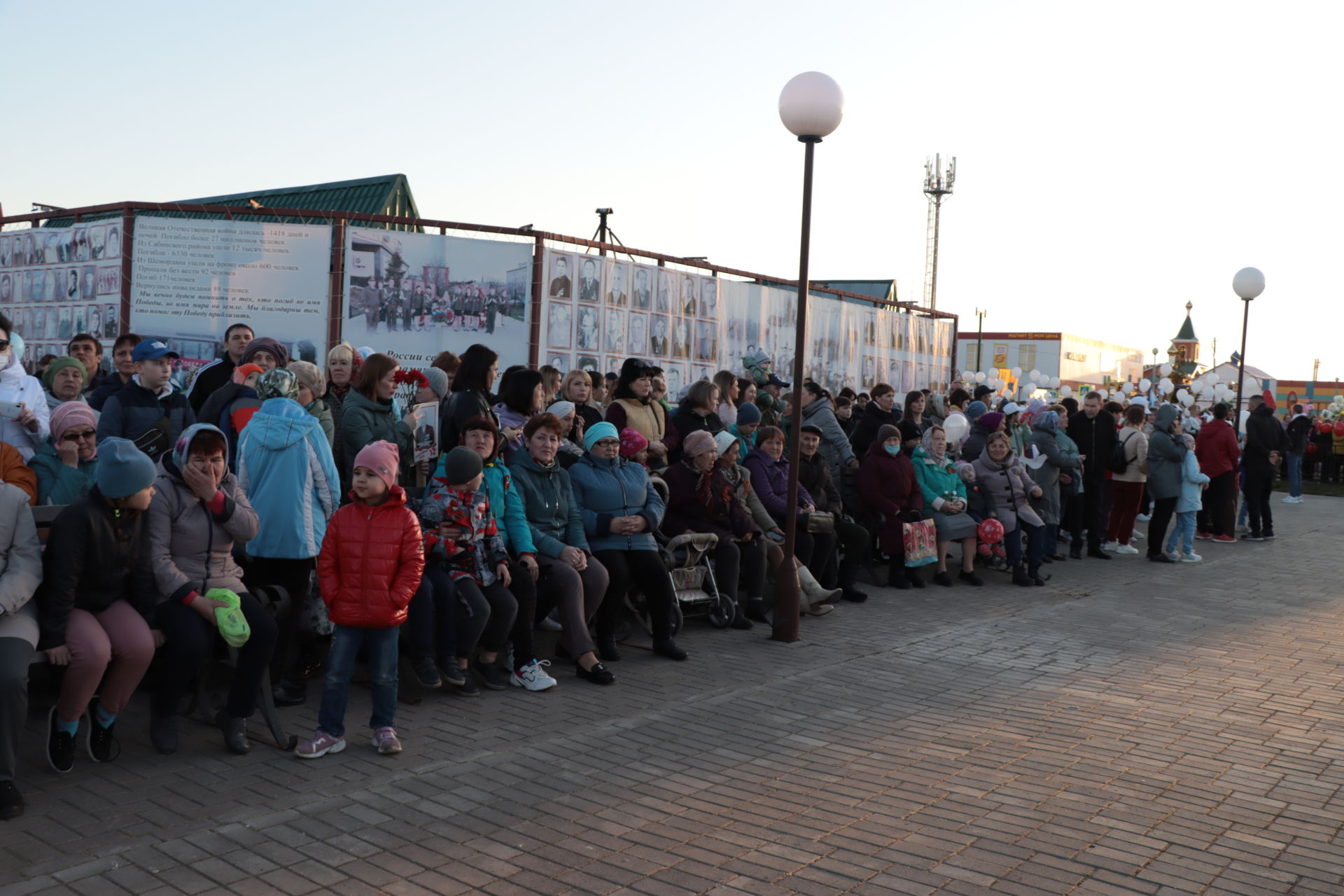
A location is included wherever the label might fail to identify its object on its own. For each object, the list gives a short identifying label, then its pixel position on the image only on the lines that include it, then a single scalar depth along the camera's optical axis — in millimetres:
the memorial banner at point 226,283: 13234
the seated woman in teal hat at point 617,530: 7934
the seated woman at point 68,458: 6102
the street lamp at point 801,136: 8570
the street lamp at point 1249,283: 19422
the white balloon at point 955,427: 13250
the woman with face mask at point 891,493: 11570
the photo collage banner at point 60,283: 13414
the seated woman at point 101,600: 5078
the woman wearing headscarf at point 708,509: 9164
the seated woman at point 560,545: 7375
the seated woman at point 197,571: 5477
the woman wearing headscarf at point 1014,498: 12297
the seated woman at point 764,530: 9508
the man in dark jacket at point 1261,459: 17656
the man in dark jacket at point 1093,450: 14695
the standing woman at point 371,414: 7391
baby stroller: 8562
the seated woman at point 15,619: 4684
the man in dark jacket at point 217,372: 7895
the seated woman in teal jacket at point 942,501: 12062
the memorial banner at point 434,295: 13508
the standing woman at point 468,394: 7867
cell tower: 67938
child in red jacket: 5680
